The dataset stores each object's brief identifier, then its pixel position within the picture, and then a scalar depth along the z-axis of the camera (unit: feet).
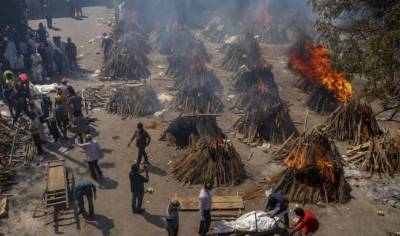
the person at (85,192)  37.81
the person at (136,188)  38.11
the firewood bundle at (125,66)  75.92
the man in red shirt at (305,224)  33.32
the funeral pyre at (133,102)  61.98
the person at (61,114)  53.16
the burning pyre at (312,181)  42.11
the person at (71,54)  78.77
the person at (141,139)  46.74
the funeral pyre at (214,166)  45.29
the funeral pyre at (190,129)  51.67
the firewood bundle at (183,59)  72.54
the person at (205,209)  35.88
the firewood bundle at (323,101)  62.18
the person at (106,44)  82.97
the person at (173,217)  34.41
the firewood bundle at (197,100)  60.75
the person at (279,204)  36.27
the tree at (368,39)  33.76
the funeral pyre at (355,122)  53.47
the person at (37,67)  71.51
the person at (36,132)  49.22
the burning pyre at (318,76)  62.18
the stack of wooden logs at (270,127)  53.67
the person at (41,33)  82.88
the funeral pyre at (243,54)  77.87
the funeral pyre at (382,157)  46.85
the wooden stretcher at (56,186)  38.68
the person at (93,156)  43.11
